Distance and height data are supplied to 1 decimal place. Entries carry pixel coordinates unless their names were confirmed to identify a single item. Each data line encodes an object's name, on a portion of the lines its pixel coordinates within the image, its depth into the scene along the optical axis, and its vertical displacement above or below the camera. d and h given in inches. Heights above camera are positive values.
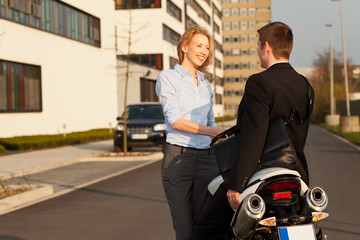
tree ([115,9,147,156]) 707.4 -25.7
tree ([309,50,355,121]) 2303.2 +125.9
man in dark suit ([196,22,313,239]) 117.0 +0.7
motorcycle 113.4 -19.7
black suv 722.8 -18.8
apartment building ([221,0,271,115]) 4655.3 +599.4
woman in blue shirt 141.9 -8.9
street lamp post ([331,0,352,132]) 1363.2 +185.7
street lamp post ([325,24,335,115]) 1904.5 +222.7
